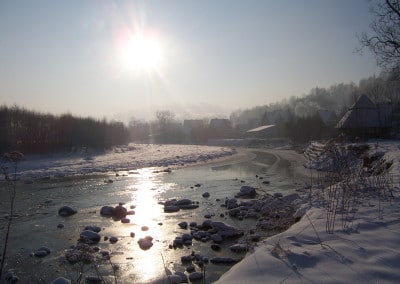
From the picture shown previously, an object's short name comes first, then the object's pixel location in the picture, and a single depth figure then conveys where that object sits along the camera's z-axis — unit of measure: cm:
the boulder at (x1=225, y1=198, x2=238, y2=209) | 1424
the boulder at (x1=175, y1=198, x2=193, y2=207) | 1520
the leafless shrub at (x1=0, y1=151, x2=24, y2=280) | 390
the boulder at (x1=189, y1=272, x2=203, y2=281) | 740
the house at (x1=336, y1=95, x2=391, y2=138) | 3959
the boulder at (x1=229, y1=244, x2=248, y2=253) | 896
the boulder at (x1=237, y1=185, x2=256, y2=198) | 1700
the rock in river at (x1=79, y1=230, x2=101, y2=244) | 1033
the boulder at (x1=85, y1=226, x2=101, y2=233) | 1134
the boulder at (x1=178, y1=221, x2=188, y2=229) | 1162
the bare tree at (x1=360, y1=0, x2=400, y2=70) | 1980
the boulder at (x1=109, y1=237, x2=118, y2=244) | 1023
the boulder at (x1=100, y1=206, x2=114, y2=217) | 1391
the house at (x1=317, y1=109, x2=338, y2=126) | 8580
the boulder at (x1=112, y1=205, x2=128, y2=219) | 1374
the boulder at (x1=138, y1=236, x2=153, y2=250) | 971
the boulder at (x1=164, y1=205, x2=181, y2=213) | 1431
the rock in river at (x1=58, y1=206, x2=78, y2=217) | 1411
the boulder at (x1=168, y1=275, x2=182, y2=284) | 711
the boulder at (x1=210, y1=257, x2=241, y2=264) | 829
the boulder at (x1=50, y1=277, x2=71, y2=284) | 656
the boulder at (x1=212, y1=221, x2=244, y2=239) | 1039
